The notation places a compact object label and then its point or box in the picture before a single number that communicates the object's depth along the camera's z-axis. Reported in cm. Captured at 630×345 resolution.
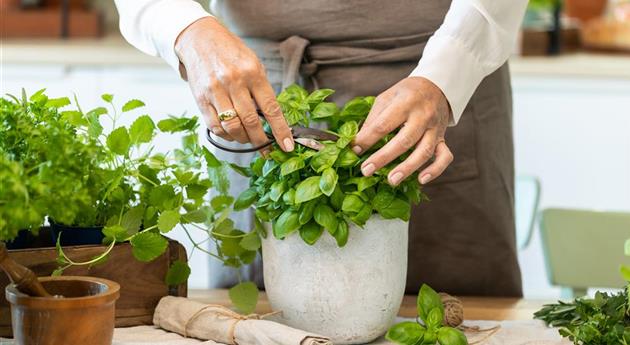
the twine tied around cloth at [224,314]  142
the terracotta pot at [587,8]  396
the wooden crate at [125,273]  139
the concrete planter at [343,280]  139
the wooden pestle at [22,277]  122
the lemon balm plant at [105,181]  116
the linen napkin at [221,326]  134
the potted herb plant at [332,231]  135
